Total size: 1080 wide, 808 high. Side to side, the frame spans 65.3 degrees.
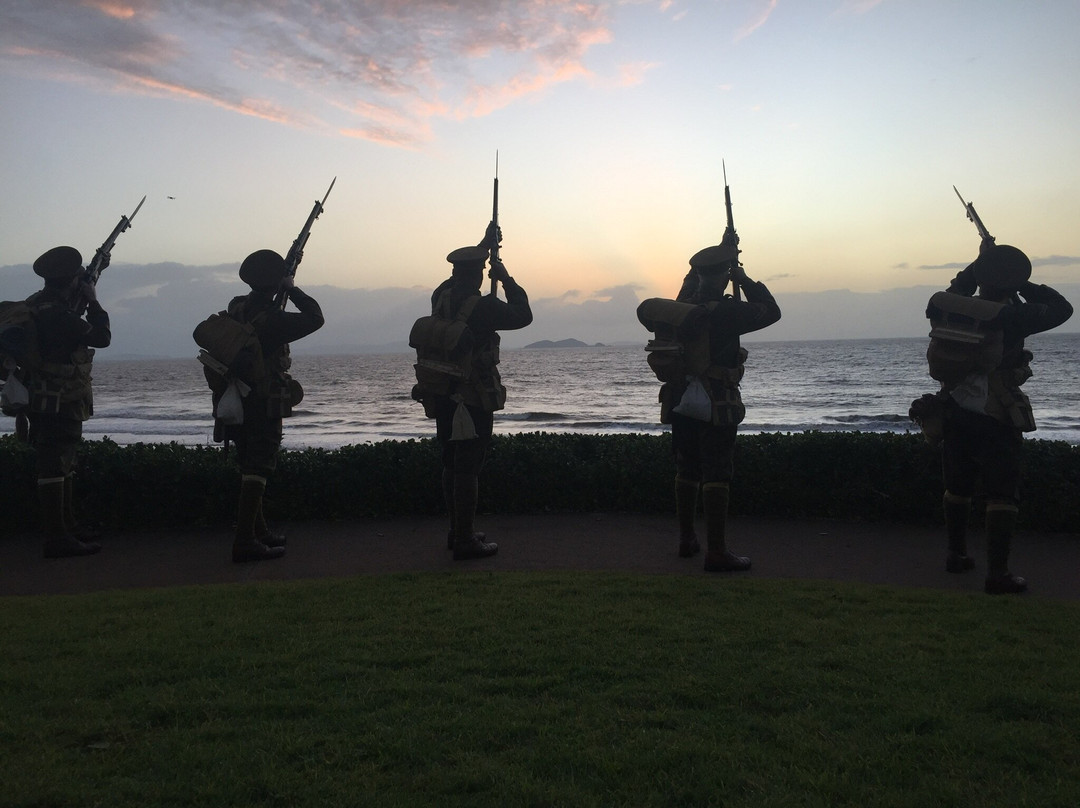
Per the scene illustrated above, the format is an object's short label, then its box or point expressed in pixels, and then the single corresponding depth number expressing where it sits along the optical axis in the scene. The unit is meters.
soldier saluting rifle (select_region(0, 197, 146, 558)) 7.15
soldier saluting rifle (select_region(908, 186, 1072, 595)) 5.76
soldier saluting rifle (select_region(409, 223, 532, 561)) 6.70
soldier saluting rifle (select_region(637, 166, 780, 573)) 6.43
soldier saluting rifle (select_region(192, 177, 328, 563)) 6.71
